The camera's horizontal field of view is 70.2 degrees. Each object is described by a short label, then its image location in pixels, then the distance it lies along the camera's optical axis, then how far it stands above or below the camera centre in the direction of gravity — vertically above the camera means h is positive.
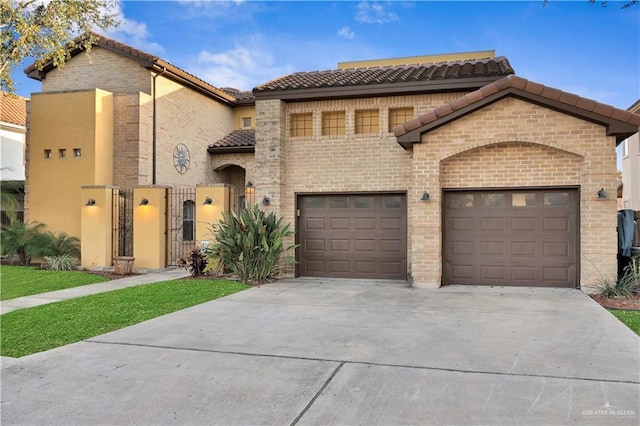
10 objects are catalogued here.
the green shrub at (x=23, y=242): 15.13 -0.85
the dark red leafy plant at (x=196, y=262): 12.78 -1.30
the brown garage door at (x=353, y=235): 12.29 -0.53
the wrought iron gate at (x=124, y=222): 15.16 -0.18
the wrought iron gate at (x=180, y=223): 15.16 -0.23
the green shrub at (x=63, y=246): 15.16 -0.99
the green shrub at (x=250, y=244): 11.78 -0.72
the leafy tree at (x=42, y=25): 13.11 +5.65
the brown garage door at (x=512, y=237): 10.62 -0.49
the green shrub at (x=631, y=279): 9.55 -1.33
